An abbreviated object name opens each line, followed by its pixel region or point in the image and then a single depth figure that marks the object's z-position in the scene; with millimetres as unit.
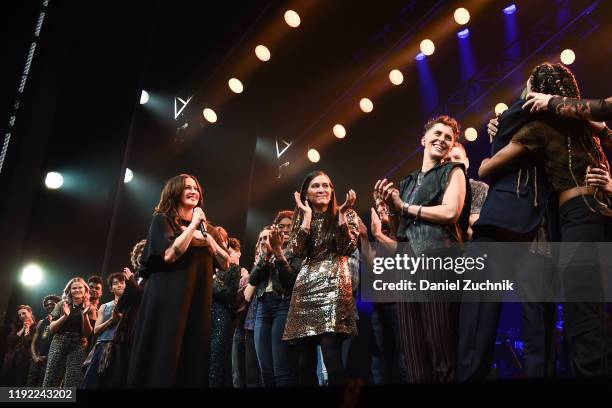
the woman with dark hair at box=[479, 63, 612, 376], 2439
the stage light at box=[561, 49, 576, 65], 6340
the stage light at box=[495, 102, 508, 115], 6800
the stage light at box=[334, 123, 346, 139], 7906
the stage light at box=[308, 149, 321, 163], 8062
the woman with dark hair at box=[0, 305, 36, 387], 6058
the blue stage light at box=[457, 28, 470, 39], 6895
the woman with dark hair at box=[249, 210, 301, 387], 4238
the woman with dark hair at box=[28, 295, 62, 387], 6021
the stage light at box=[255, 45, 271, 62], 7148
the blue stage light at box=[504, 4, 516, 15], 6523
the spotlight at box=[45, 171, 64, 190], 4355
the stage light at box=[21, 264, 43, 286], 4145
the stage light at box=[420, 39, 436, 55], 7074
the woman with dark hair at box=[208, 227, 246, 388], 4718
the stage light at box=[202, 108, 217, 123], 7422
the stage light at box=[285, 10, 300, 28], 6887
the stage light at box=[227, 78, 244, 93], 7367
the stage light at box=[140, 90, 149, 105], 6754
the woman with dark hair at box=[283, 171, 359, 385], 3623
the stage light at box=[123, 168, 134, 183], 6734
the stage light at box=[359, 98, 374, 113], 7680
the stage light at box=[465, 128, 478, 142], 7125
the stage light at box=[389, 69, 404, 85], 7414
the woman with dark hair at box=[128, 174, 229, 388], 3564
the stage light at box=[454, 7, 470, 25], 6836
